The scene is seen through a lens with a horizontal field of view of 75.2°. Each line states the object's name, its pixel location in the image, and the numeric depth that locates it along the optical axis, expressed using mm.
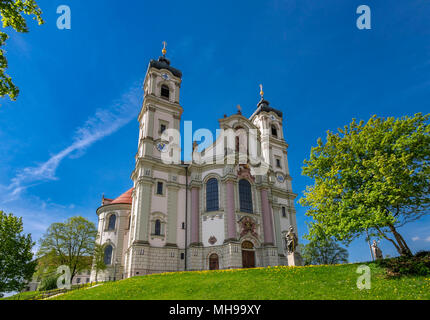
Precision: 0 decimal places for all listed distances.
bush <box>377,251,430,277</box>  15384
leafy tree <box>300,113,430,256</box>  17875
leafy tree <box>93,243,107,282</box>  31297
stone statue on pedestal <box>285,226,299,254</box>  25758
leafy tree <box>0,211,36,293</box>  27172
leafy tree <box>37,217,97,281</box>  32344
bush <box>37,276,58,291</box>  34462
